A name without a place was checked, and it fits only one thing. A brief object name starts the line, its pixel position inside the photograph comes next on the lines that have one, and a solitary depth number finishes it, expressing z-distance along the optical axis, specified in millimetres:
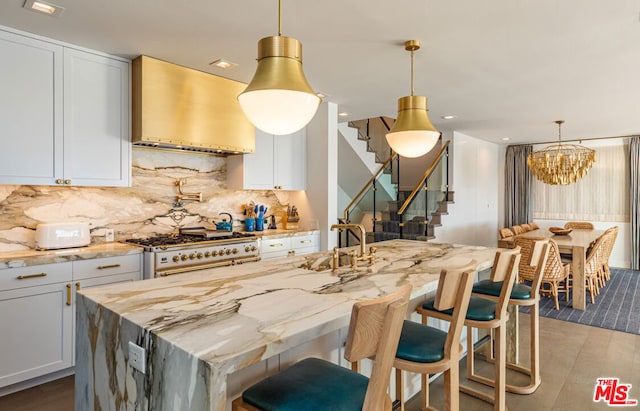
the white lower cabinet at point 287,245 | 4312
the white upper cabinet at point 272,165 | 4469
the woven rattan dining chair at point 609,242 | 5627
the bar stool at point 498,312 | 2316
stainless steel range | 3311
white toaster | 3089
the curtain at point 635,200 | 7652
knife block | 5117
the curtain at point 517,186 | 8914
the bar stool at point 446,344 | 1809
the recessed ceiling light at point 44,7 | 2430
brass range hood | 3395
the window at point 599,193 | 7969
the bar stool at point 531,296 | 2744
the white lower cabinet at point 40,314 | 2682
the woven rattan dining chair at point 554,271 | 4867
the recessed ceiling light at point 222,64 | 3478
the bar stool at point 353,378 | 1215
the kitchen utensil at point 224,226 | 4465
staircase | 6867
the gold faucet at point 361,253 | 2467
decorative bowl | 6090
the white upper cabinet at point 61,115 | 2861
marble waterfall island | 1174
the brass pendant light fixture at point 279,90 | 1762
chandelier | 6316
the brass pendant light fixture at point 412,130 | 2768
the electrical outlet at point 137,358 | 1314
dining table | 4906
